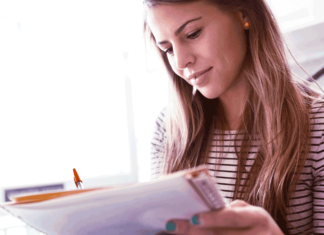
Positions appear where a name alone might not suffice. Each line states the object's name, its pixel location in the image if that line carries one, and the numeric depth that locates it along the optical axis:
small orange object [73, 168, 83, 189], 0.59
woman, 0.71
